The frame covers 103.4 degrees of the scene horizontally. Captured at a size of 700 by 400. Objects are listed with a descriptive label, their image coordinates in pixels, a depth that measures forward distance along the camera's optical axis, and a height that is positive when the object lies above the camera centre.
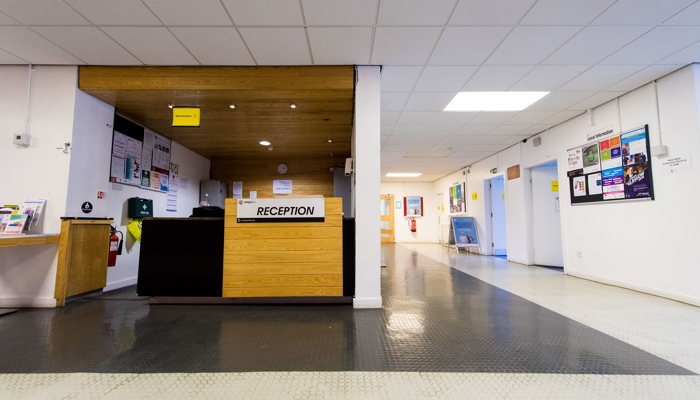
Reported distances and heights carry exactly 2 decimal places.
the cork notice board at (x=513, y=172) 6.27 +1.08
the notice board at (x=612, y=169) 3.62 +0.73
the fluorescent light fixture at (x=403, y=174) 9.87 +1.64
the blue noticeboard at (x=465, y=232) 8.22 -0.40
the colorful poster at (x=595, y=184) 4.26 +0.54
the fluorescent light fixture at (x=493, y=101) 4.01 +1.80
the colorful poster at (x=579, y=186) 4.55 +0.55
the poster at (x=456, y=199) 9.22 +0.70
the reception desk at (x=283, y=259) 3.12 -0.45
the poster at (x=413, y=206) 11.48 +0.55
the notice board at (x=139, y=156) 3.99 +1.03
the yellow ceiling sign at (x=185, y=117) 3.81 +1.43
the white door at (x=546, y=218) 5.84 +0.01
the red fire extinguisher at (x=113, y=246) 3.80 -0.36
